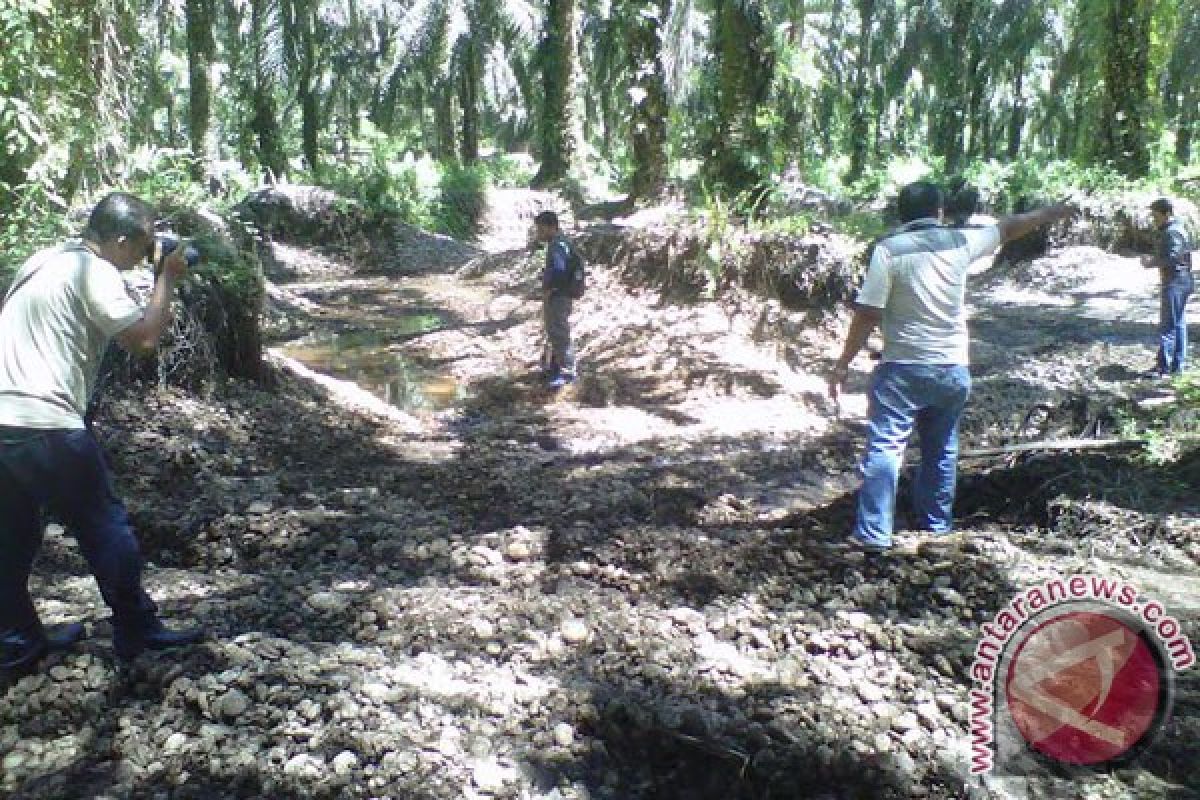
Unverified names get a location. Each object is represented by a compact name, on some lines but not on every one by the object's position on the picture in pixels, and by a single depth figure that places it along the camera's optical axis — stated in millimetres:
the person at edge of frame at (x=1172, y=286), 7752
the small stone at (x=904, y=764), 2895
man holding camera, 2896
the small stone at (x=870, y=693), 3271
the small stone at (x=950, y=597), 3832
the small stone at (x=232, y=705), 2990
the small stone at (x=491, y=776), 2781
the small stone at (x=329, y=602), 3877
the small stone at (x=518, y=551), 4480
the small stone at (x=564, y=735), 3039
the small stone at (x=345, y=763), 2764
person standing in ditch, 8062
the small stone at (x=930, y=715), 3123
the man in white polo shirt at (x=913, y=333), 4254
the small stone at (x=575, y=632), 3701
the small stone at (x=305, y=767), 2738
